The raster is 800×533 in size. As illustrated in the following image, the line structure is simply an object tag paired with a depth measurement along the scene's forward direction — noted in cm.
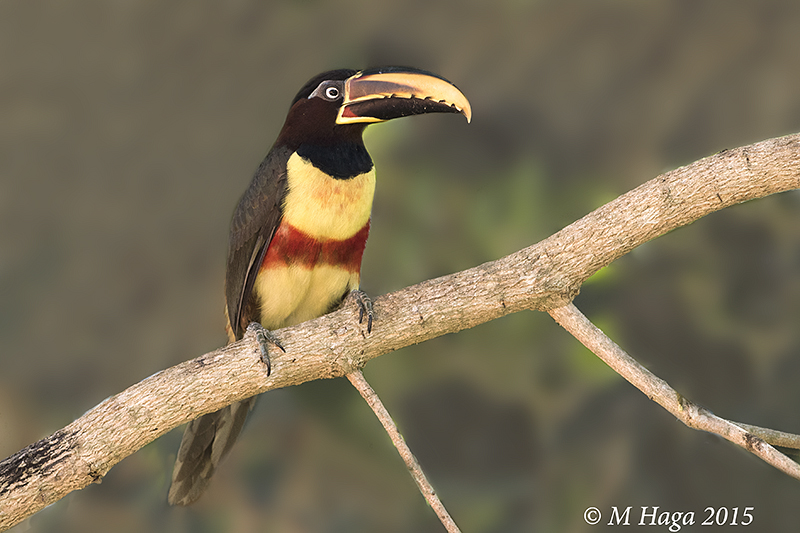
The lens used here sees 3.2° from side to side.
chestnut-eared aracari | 1056
